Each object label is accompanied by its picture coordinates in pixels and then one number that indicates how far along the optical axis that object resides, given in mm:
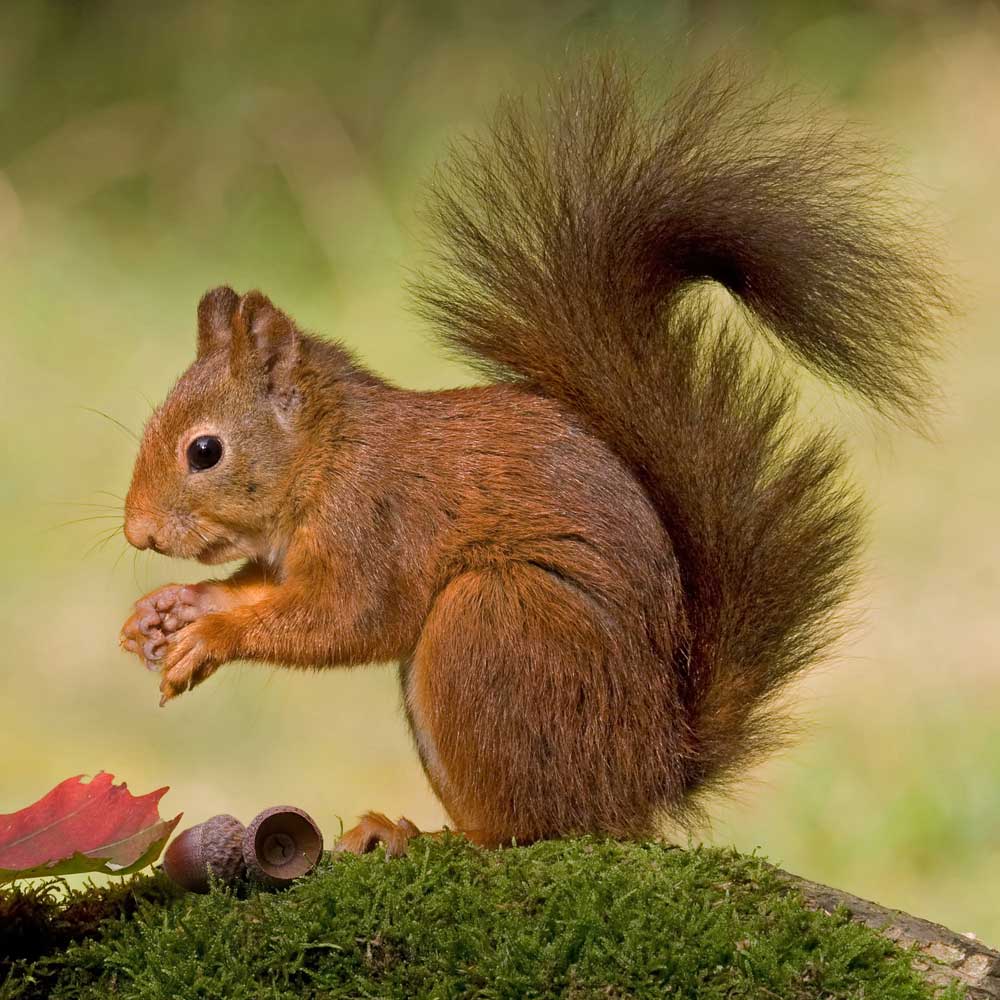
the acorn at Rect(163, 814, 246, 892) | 4051
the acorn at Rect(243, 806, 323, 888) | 4074
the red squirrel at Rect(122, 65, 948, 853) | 4570
